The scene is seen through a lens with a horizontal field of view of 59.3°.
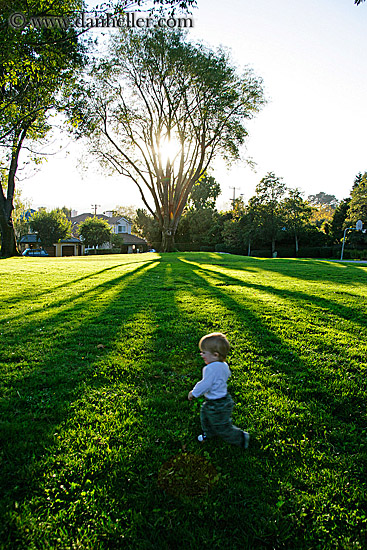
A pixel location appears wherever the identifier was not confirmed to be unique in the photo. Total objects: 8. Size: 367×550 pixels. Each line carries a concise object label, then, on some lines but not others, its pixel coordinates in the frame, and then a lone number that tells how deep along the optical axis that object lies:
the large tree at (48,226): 48.19
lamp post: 37.25
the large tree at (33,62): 7.91
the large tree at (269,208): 44.97
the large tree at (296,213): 45.00
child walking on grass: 2.57
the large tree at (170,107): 21.97
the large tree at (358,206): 40.72
